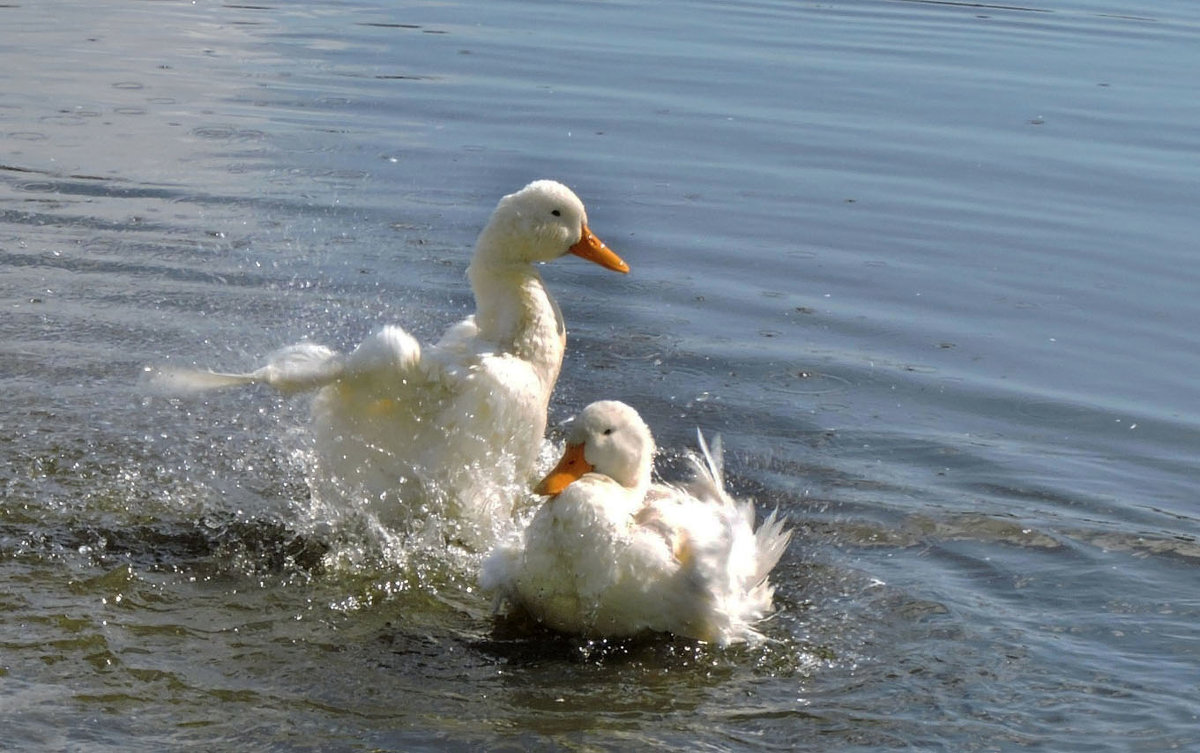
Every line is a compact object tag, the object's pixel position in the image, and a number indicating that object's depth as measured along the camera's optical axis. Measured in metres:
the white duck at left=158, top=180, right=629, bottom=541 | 11.71
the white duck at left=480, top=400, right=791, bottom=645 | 10.37
